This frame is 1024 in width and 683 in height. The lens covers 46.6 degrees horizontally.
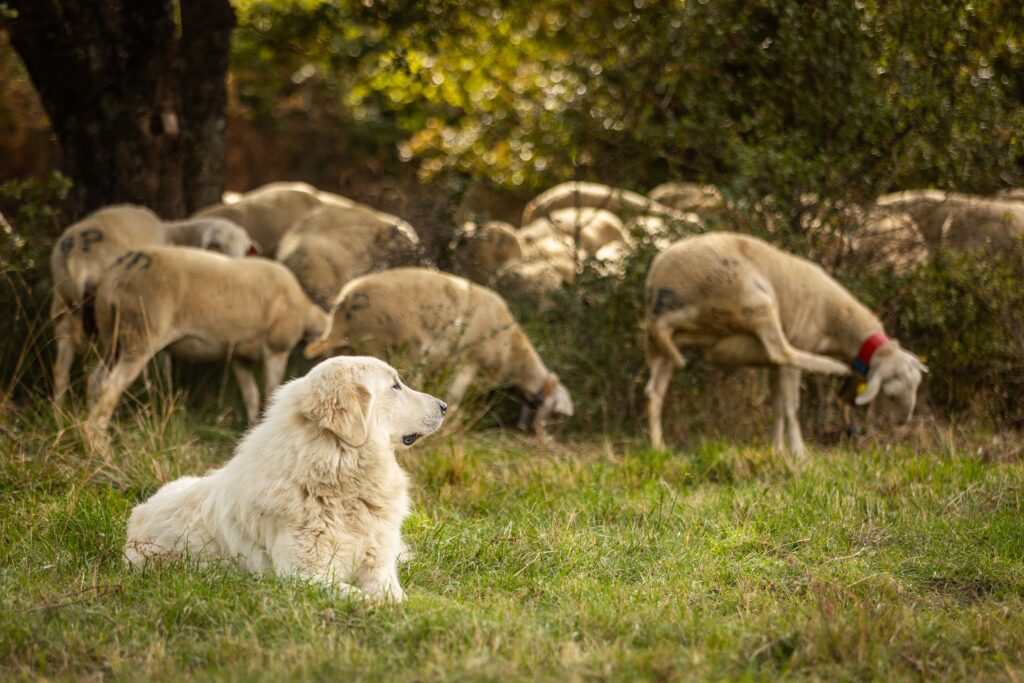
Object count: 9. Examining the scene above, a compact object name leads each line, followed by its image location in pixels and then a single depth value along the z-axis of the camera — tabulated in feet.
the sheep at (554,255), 36.58
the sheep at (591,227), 42.86
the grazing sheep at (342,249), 37.11
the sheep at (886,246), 35.70
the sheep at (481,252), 37.40
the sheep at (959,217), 36.58
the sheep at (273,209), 43.06
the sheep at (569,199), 47.91
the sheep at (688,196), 38.01
